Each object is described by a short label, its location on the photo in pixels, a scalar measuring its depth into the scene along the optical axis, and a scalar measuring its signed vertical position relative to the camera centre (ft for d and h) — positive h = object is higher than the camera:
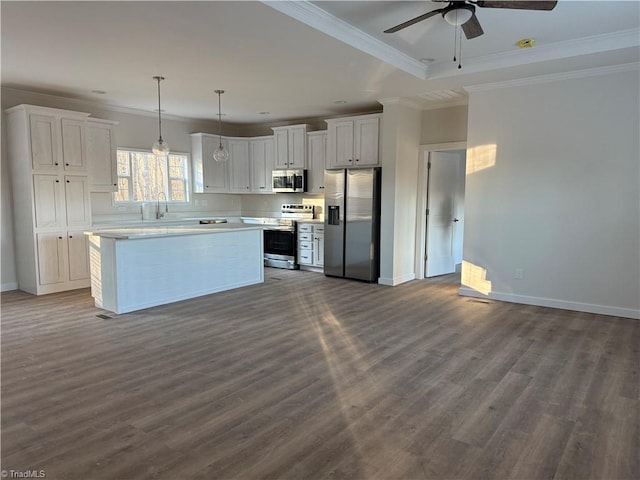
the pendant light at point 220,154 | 19.17 +2.01
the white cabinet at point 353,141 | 21.80 +3.04
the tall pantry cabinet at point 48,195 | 18.63 +0.09
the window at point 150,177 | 23.68 +1.23
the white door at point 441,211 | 22.98 -0.71
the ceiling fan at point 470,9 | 9.32 +4.37
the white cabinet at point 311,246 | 24.57 -2.80
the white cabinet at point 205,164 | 26.40 +2.14
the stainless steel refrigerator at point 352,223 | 21.54 -1.30
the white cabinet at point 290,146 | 25.59 +3.21
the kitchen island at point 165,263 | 16.12 -2.76
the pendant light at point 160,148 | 16.62 +1.97
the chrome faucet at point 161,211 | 24.98 -0.68
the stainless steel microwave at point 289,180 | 25.73 +1.11
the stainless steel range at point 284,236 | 25.72 -2.34
